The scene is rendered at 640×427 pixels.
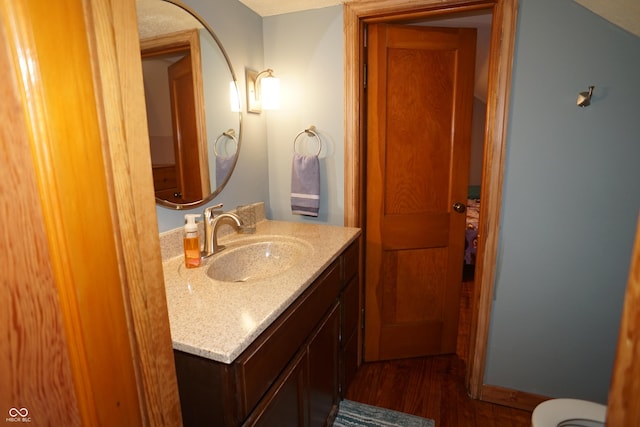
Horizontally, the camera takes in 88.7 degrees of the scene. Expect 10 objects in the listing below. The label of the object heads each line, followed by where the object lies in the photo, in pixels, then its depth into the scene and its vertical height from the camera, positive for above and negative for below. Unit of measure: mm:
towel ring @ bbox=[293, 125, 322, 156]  1827 +62
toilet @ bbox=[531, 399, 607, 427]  1111 -929
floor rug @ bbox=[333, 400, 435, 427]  1614 -1356
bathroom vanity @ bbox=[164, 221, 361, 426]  774 -520
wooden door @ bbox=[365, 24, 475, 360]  1796 -231
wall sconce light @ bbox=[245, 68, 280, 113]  1745 +296
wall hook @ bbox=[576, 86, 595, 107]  1357 +171
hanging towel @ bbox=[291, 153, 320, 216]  1797 -220
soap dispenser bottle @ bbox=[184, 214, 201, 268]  1189 -363
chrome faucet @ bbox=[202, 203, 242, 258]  1332 -337
